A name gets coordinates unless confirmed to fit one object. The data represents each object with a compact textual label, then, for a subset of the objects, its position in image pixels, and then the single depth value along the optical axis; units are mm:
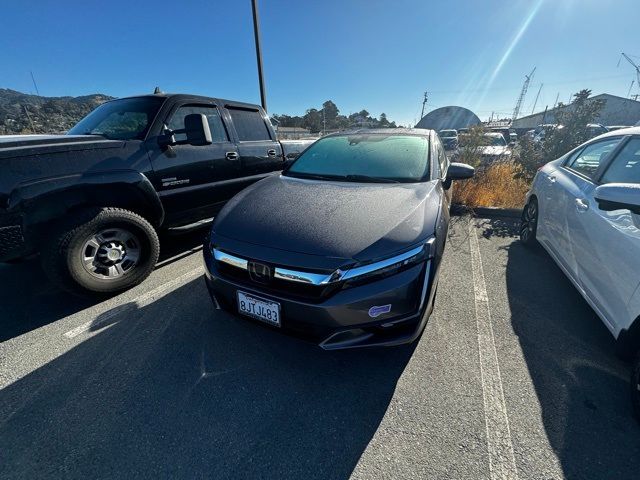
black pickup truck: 2279
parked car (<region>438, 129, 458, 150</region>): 11227
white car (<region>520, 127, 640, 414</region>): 1702
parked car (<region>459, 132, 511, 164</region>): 6629
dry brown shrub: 5821
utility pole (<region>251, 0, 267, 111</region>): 8555
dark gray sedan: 1643
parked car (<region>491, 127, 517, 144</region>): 21084
